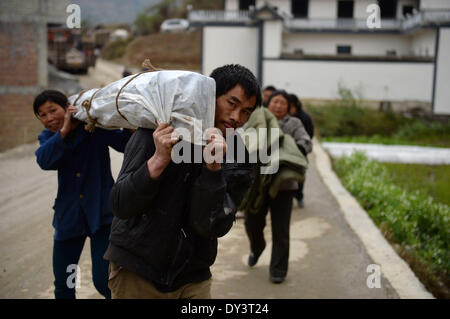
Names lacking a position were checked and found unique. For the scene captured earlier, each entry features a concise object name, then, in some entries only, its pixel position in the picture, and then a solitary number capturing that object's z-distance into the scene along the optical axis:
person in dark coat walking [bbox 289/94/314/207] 7.11
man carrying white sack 2.18
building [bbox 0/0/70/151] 13.35
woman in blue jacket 3.48
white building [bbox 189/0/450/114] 30.33
